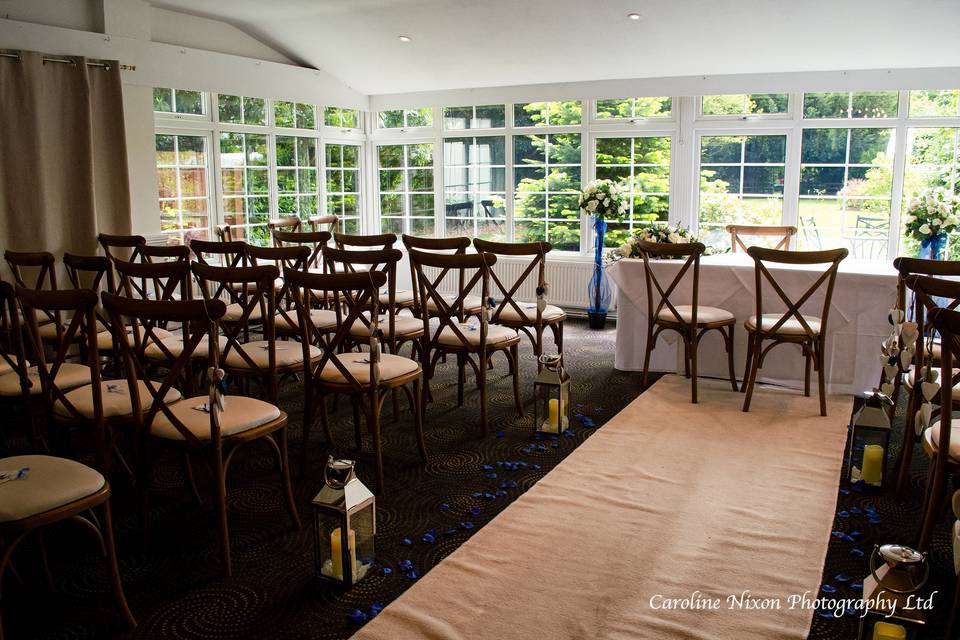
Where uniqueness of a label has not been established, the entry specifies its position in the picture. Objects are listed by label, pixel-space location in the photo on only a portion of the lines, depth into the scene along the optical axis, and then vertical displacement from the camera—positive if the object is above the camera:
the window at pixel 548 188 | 8.39 +0.22
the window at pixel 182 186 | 6.86 +0.20
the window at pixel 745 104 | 7.32 +0.97
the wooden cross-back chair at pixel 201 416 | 2.72 -0.78
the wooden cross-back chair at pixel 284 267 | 4.23 -0.30
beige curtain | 5.58 +0.39
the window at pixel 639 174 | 7.88 +0.35
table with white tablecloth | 4.89 -0.66
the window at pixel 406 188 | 9.35 +0.24
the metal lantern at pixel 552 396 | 4.28 -1.02
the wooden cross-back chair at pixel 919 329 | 3.41 -0.52
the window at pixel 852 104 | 6.91 +0.91
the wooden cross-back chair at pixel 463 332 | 4.16 -0.71
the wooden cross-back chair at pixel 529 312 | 4.56 -0.65
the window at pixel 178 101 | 6.76 +0.93
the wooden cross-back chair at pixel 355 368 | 3.45 -0.74
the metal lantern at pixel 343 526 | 2.72 -1.11
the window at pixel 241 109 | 7.35 +0.93
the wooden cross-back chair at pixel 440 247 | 4.48 -0.22
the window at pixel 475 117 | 8.71 +1.01
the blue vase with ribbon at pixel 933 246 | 5.33 -0.25
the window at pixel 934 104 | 6.70 +0.88
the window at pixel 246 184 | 7.45 +0.23
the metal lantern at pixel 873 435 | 3.56 -1.02
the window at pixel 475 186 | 8.84 +0.25
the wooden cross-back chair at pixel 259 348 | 3.38 -0.69
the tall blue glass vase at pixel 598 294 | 7.54 -0.81
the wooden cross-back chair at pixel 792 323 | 4.43 -0.67
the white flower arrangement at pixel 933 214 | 5.21 -0.04
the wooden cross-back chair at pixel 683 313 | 4.84 -0.67
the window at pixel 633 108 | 7.80 +1.00
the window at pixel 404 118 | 9.23 +1.05
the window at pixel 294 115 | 8.04 +0.96
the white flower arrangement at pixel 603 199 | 6.99 +0.08
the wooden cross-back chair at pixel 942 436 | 2.53 -0.82
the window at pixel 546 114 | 8.28 +1.00
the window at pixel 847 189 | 7.04 +0.18
